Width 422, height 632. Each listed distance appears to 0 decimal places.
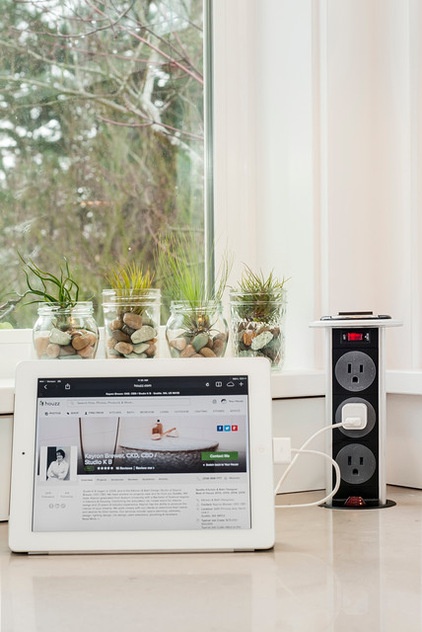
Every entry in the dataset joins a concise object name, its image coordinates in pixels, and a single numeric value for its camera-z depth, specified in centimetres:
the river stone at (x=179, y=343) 167
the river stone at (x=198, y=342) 167
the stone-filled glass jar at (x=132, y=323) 165
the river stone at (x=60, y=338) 163
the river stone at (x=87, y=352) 164
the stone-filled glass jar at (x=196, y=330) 167
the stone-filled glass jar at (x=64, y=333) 163
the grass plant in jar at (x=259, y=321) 170
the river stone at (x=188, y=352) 167
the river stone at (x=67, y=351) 163
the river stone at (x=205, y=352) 167
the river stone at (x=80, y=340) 163
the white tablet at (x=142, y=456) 141
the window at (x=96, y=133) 177
